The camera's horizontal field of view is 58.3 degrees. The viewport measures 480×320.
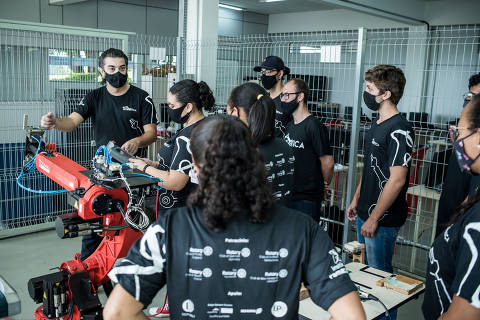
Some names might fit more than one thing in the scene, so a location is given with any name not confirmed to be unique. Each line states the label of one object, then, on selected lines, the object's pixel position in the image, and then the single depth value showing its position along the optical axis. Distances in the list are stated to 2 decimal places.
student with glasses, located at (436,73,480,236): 2.58
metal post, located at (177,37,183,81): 4.82
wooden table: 1.74
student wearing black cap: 3.43
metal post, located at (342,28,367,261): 3.33
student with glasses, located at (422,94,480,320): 1.08
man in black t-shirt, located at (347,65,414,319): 2.40
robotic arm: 1.87
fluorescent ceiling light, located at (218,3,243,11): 10.67
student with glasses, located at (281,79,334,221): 2.79
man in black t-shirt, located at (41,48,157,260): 3.13
